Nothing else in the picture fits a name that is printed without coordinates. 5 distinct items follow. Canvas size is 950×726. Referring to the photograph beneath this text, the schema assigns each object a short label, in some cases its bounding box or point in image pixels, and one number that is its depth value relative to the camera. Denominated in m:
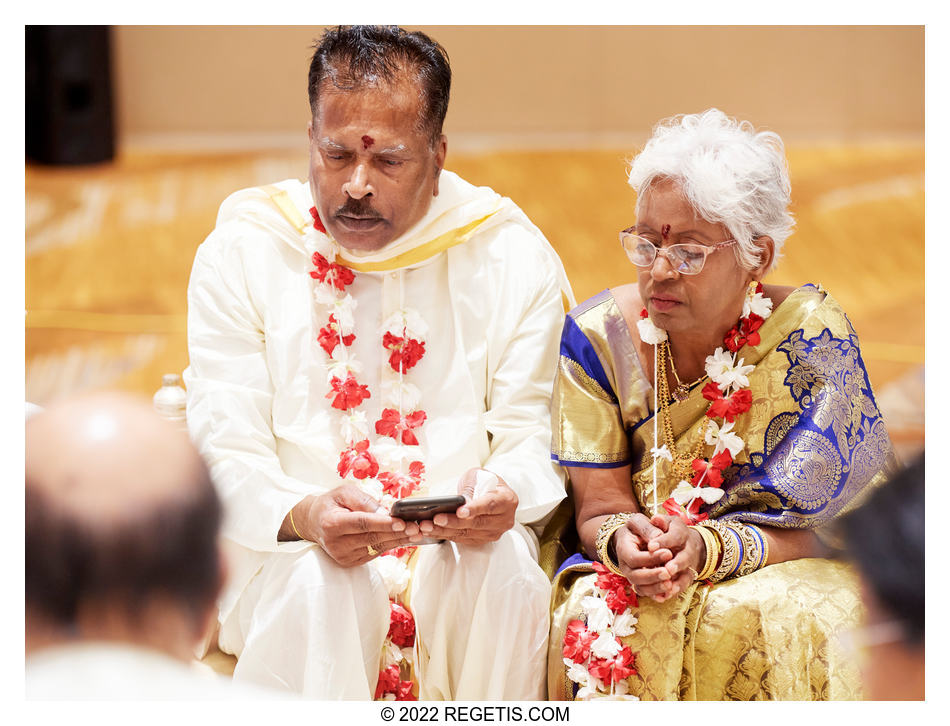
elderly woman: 3.52
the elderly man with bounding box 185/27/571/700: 3.59
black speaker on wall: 6.09
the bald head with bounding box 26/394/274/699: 2.03
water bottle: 4.10
